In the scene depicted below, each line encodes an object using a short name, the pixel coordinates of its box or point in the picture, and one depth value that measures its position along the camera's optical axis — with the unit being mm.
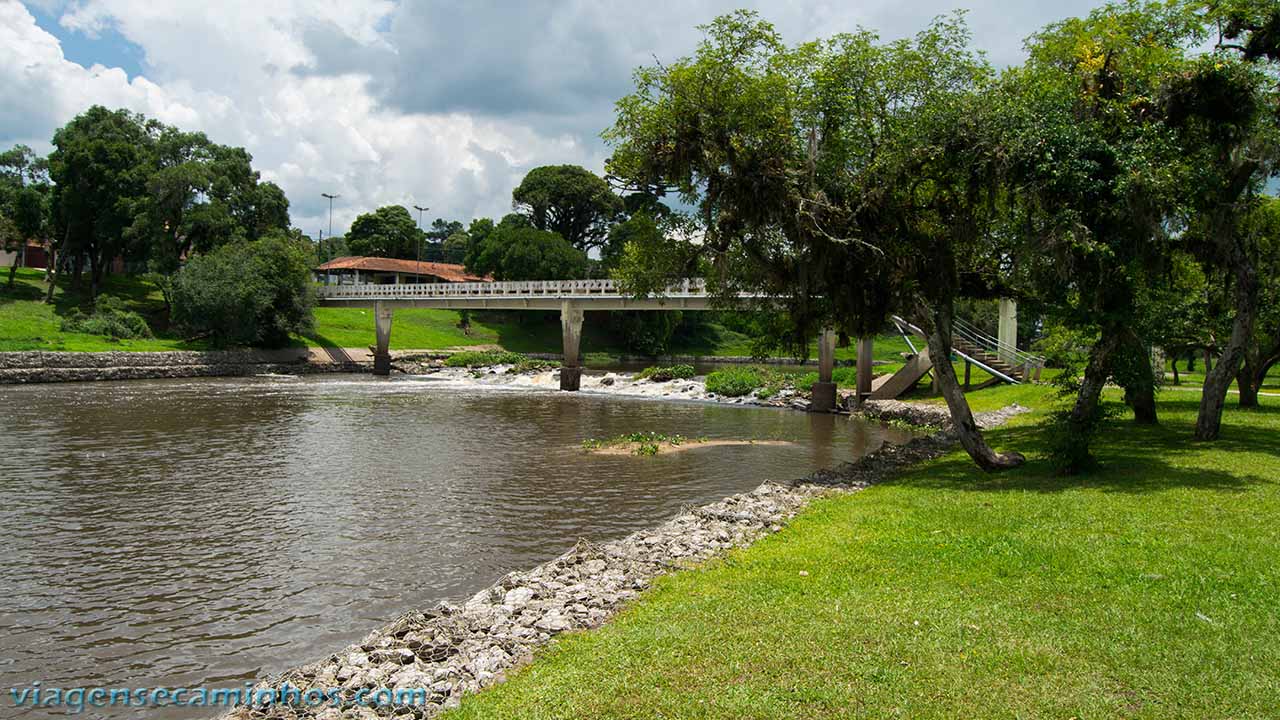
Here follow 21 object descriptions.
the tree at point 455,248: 155250
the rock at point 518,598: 9727
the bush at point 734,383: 49281
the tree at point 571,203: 104438
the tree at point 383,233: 125250
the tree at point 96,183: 69312
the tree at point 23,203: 71312
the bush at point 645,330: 94188
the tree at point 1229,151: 17422
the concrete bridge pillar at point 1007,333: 43500
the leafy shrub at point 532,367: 65688
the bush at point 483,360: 71188
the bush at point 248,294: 63406
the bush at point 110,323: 61094
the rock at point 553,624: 8945
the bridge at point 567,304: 43125
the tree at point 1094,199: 16203
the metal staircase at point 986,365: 41312
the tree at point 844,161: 18203
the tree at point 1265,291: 24500
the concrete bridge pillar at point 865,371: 43056
